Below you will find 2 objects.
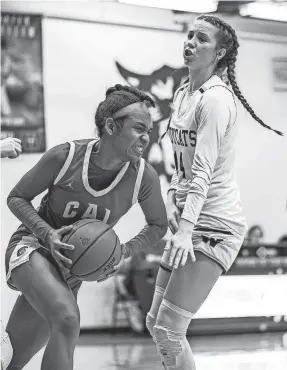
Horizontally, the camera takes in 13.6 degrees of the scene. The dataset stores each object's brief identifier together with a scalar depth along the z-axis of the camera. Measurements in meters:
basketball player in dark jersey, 5.53
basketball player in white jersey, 5.55
